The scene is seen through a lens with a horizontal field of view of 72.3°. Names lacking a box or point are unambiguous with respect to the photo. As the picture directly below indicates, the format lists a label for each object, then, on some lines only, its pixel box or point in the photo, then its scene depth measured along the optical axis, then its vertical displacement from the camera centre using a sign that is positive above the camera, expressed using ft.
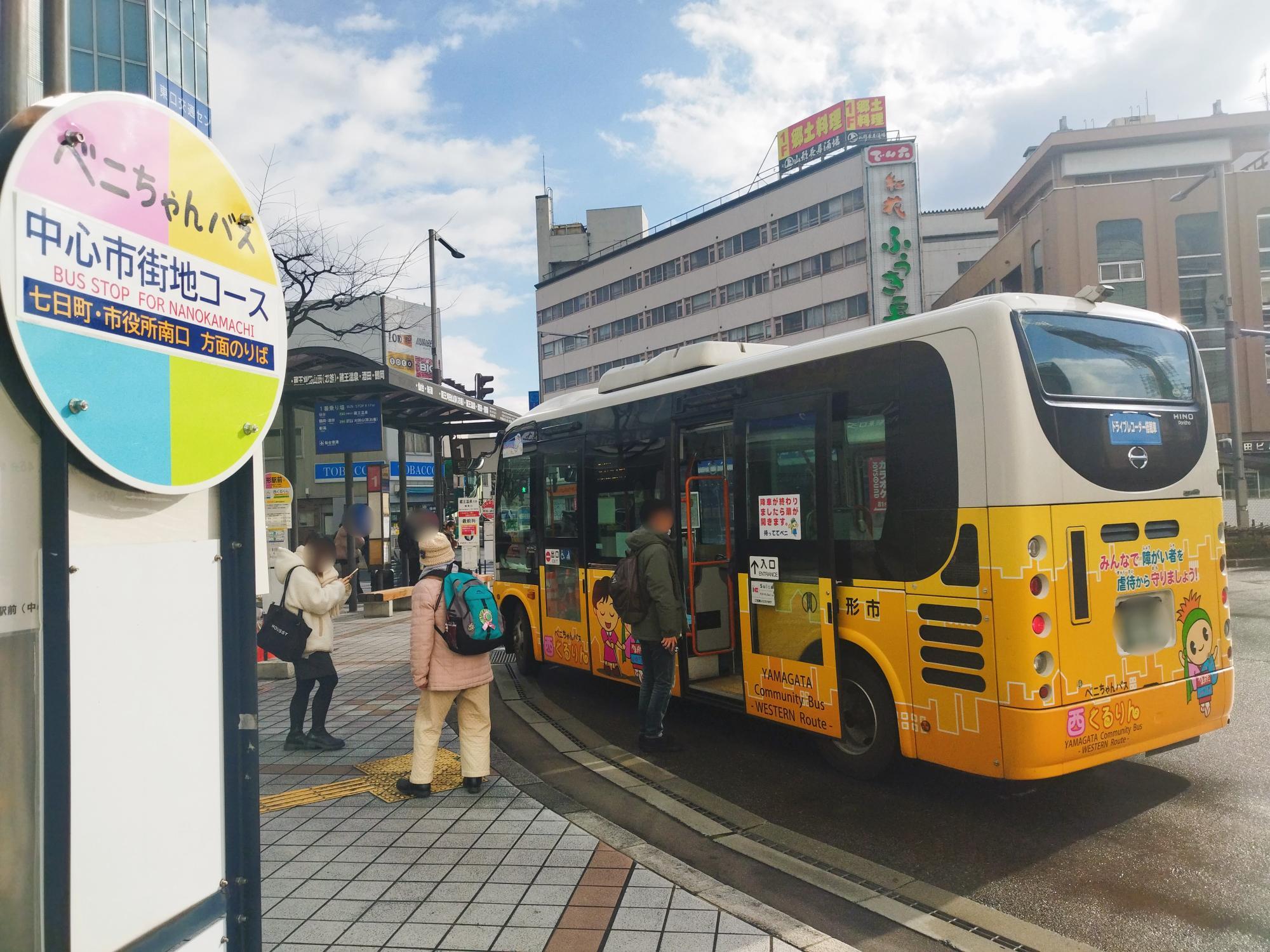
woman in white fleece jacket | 22.52 -2.82
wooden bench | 56.90 -6.53
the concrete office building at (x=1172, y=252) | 117.70 +31.71
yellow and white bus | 15.24 -1.01
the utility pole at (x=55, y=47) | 7.90 +4.34
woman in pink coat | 18.72 -4.15
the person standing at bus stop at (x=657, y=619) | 21.66 -3.09
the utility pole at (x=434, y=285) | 76.02 +19.59
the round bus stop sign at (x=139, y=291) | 5.65 +1.63
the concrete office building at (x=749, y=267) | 139.13 +44.06
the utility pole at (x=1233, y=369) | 73.20 +9.73
